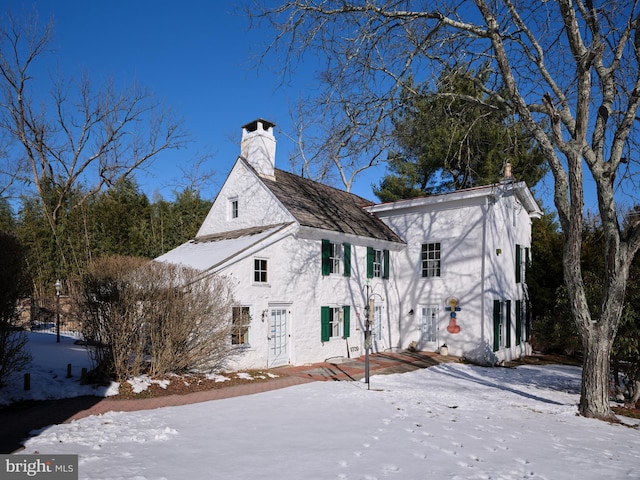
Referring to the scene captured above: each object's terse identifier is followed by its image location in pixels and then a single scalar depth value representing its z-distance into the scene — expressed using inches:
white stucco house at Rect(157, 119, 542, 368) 536.7
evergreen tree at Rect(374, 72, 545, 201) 386.6
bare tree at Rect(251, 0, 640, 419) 344.8
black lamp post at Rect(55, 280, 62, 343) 657.7
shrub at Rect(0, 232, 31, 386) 322.8
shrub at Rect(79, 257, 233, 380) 377.7
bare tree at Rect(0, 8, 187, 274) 976.3
